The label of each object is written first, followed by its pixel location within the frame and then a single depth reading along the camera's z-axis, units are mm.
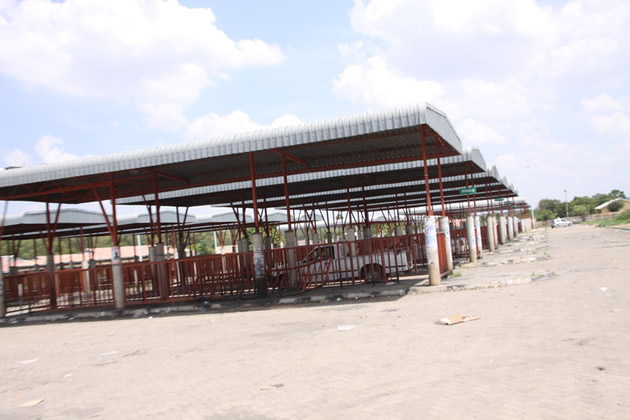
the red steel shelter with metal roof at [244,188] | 13938
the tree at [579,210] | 110231
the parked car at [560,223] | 78000
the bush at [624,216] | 66488
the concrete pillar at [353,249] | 16284
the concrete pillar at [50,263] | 20562
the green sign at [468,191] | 20622
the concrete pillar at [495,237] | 31497
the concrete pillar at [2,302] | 17656
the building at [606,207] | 107725
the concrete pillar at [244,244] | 21531
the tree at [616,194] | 145425
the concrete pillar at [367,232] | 28153
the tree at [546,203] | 149962
